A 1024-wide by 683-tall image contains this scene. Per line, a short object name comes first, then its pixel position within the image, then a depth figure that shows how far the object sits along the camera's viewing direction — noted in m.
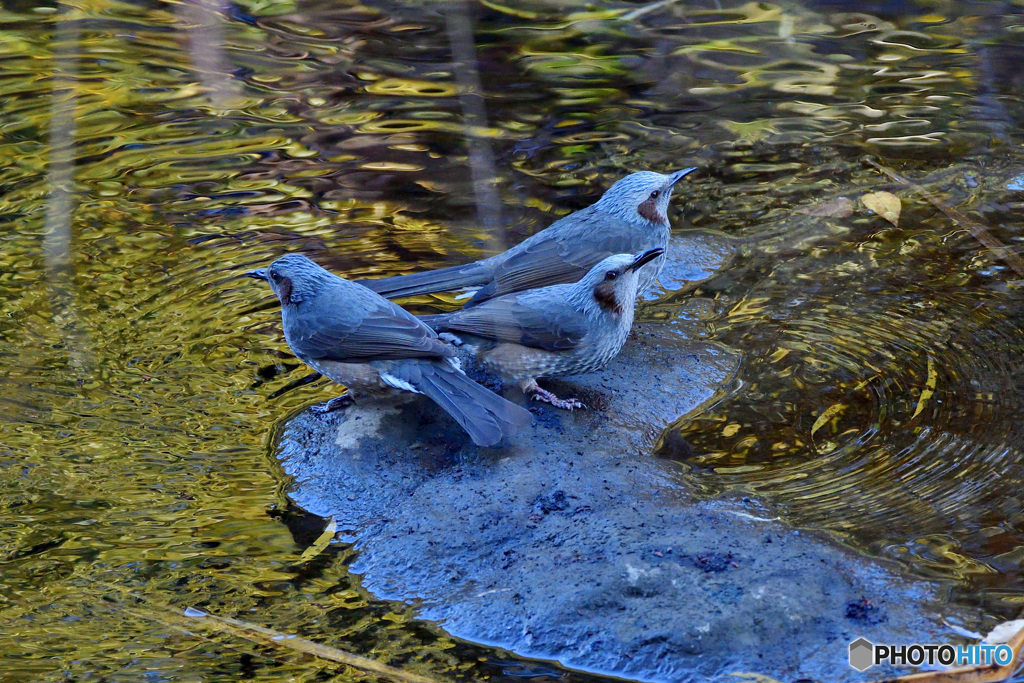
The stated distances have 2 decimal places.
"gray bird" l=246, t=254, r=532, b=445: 9.85
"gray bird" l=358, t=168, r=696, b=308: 12.13
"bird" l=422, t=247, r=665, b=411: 10.54
